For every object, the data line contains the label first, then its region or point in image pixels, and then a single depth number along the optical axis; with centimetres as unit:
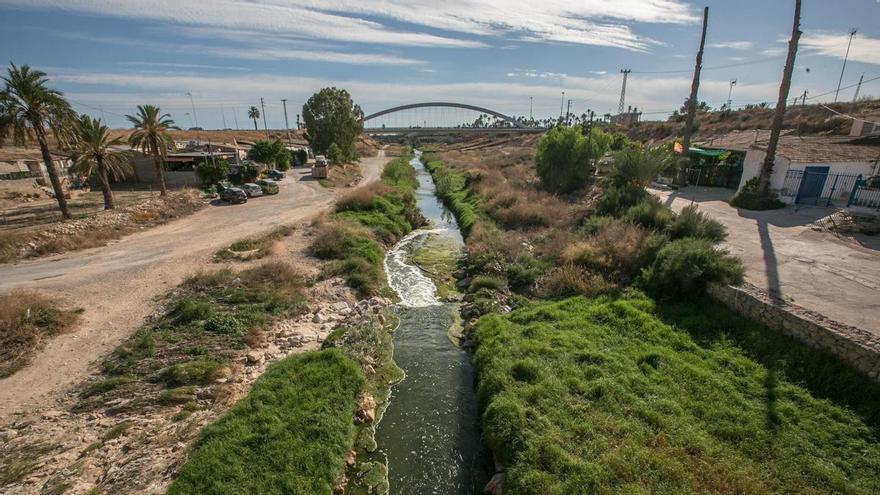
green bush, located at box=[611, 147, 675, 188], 2783
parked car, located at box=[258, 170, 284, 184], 5304
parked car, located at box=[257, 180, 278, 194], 4400
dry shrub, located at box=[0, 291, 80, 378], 1332
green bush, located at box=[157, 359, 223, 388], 1277
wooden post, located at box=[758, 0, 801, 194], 2200
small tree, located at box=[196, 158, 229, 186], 4344
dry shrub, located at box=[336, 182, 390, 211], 3488
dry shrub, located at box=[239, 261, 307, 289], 1978
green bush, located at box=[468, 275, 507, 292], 2103
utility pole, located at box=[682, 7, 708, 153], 3119
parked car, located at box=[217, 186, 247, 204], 3925
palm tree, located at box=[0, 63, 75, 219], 2431
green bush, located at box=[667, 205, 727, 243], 1899
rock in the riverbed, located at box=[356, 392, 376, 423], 1240
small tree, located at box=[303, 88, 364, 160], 6384
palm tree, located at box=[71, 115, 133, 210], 3008
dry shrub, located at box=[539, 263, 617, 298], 1823
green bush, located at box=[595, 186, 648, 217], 2642
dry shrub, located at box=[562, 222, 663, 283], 1908
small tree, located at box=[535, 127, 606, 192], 3778
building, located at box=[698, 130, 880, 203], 2361
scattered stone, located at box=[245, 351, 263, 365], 1409
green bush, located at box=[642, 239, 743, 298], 1537
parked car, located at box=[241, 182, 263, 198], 4191
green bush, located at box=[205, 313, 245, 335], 1560
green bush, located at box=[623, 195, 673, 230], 2191
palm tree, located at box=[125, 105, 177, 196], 3481
